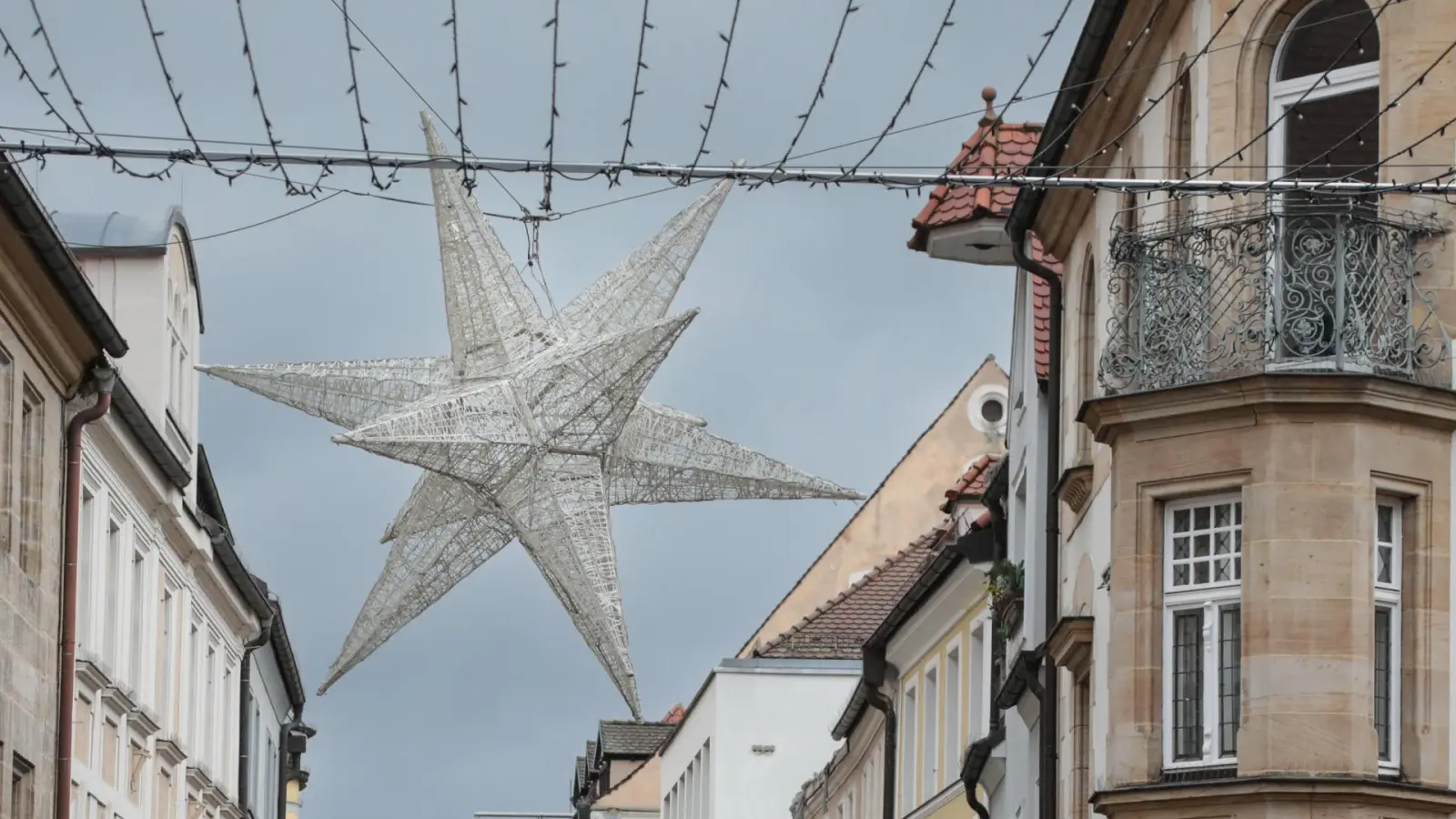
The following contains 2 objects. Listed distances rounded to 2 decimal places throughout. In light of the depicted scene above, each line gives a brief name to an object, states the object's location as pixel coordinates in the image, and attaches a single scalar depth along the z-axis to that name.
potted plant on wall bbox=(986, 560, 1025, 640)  32.88
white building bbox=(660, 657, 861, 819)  67.38
